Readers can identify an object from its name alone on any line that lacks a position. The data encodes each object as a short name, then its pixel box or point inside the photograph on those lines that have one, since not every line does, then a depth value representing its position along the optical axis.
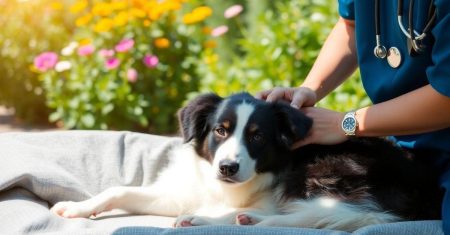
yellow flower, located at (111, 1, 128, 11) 6.22
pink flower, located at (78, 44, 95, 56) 5.96
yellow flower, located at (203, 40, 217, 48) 6.63
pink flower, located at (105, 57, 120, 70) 5.99
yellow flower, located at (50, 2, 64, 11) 7.14
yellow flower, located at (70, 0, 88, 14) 6.34
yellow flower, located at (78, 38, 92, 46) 6.12
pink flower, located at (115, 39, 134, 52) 5.95
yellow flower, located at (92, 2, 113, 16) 6.20
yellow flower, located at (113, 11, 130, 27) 6.09
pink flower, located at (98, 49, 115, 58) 6.02
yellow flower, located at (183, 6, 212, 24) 6.42
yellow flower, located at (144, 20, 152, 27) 6.27
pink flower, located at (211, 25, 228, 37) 6.29
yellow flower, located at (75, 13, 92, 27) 6.28
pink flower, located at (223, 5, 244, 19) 6.14
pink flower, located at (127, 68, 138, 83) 5.98
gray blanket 2.25
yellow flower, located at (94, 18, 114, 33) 6.04
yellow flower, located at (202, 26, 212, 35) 6.79
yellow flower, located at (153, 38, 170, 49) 6.28
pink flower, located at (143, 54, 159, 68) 6.12
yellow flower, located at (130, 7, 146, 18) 6.15
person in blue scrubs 2.21
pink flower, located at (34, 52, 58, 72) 6.39
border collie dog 2.49
